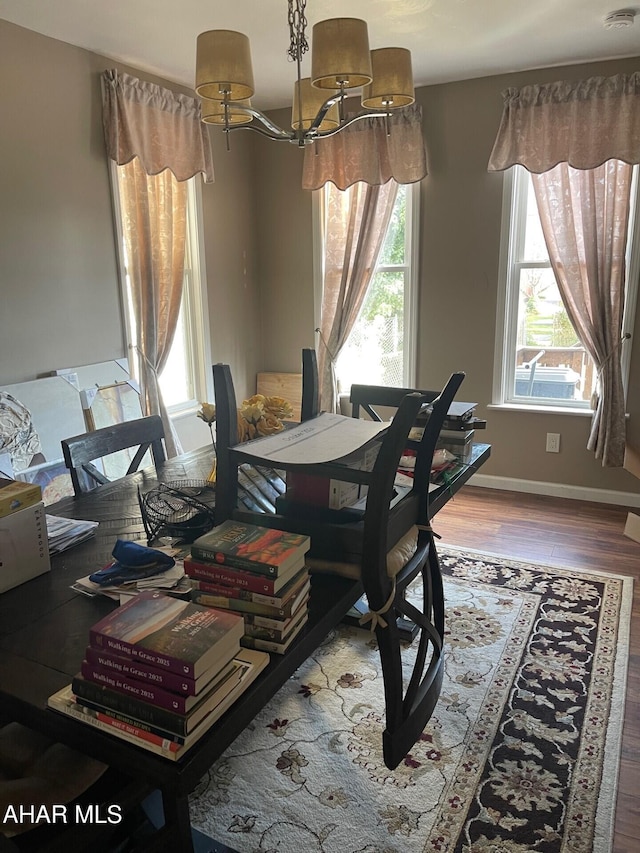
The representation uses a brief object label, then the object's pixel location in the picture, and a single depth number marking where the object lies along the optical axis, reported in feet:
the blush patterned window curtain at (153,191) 10.37
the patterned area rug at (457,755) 5.05
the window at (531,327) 12.17
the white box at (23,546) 4.30
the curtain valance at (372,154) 12.14
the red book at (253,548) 3.39
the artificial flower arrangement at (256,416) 6.22
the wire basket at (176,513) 4.93
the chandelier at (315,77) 5.46
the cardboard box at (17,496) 4.34
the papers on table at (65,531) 5.00
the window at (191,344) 12.78
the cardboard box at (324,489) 4.30
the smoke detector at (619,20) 8.86
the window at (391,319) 13.10
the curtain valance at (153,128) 10.21
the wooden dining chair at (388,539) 3.90
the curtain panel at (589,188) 10.68
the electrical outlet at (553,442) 12.54
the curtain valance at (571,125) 10.52
